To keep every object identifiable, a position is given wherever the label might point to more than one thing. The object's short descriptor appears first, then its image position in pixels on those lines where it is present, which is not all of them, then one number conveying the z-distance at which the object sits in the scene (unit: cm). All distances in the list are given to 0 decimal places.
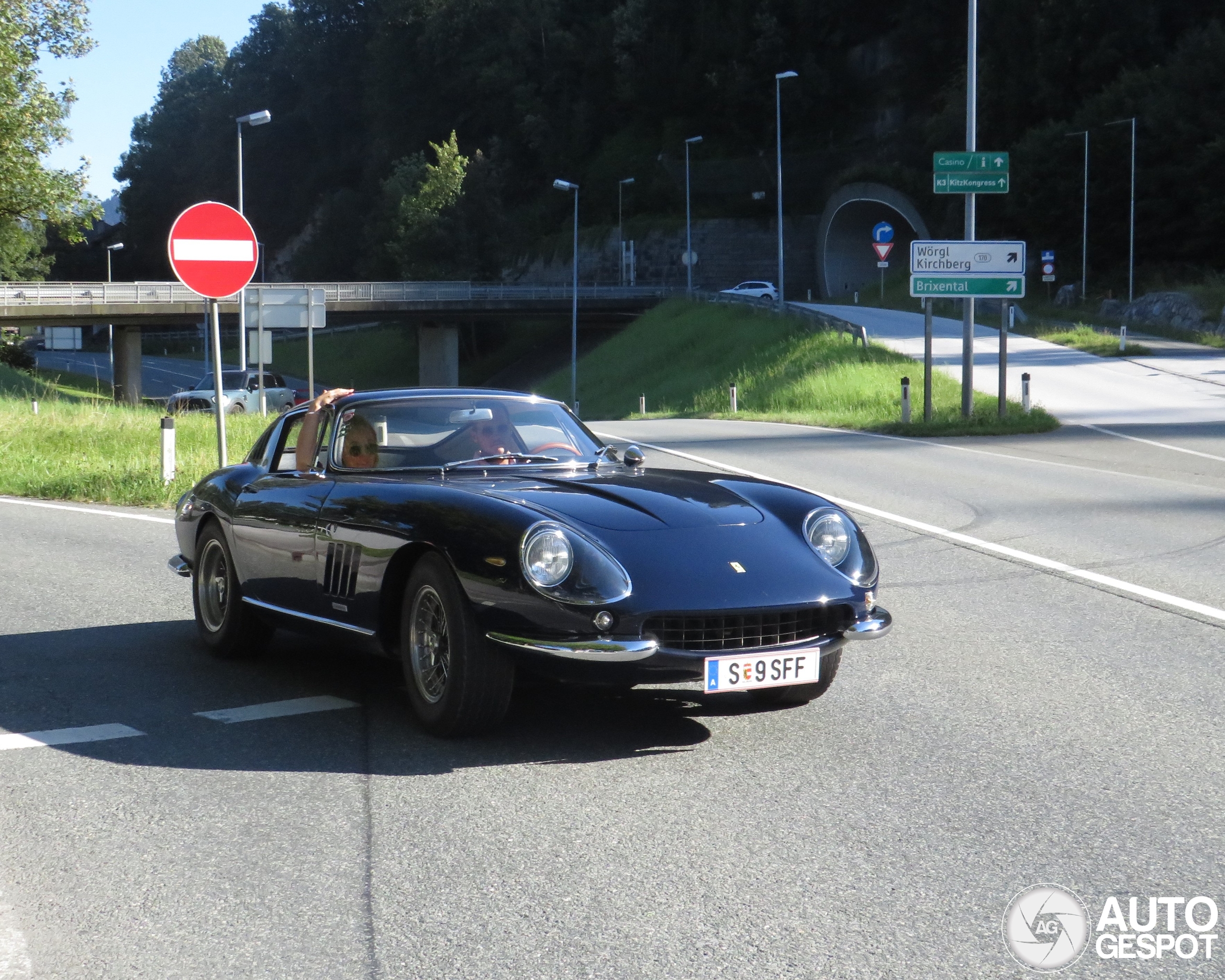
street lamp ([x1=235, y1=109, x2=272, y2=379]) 3506
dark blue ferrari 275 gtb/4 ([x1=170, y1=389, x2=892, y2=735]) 516
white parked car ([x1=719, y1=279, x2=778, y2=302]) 7219
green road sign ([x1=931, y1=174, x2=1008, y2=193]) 2409
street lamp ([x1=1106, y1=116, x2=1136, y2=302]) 5681
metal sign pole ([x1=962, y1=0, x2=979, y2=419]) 2506
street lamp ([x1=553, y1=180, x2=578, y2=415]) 5891
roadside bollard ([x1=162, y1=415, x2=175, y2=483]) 1525
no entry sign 1224
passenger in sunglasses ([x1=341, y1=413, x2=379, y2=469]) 651
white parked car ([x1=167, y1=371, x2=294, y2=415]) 4022
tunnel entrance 7369
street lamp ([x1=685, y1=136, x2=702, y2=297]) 7375
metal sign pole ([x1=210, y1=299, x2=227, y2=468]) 1182
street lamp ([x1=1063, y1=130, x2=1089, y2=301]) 5988
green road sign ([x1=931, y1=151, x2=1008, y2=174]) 2409
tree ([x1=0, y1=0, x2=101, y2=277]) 3192
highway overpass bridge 6200
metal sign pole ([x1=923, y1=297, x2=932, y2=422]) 2528
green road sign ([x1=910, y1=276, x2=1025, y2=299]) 2453
